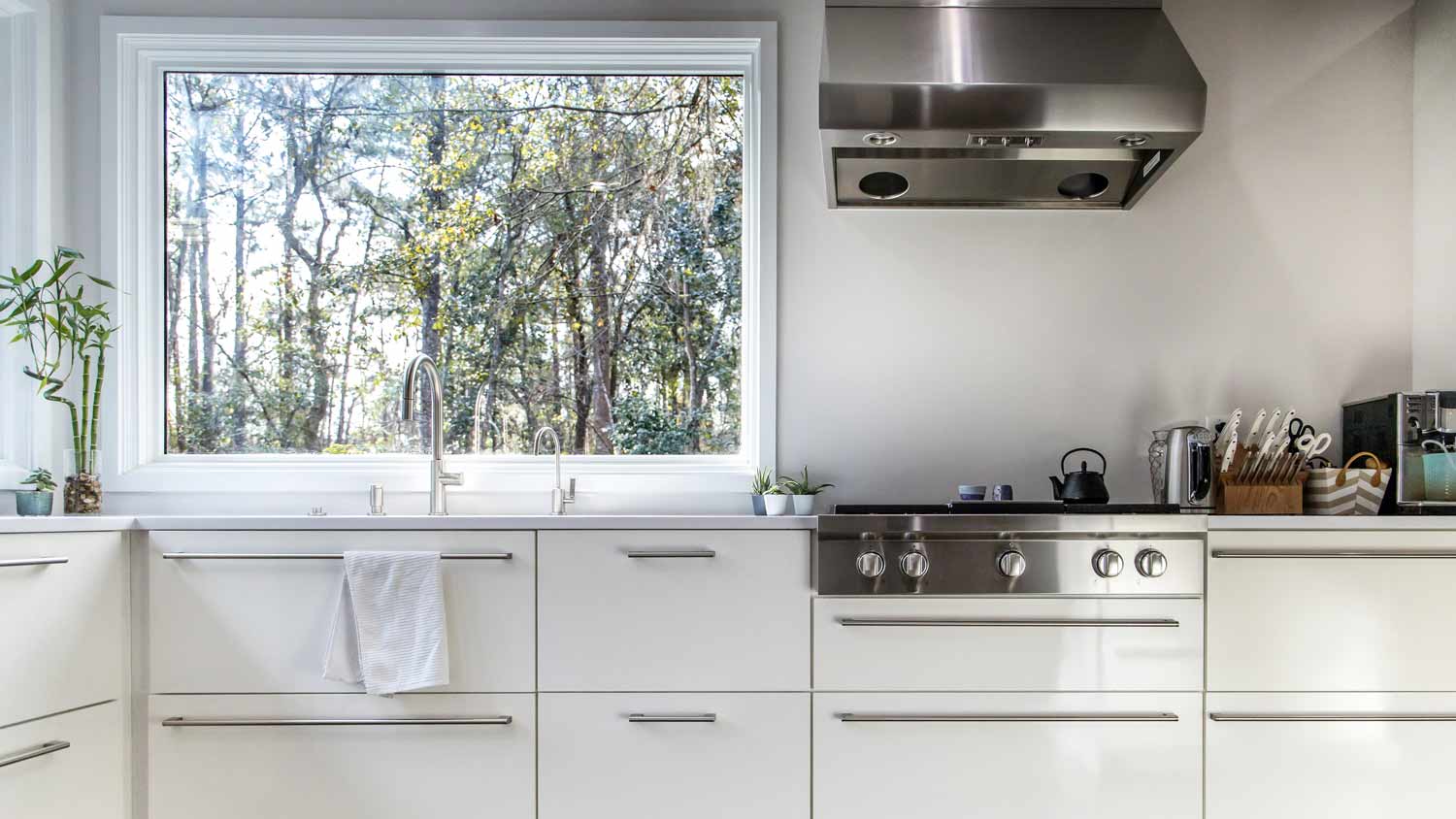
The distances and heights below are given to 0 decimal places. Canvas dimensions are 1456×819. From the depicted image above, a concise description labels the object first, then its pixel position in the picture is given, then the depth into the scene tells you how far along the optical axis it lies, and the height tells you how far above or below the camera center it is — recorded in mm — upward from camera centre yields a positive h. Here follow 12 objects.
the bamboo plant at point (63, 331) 2359 +178
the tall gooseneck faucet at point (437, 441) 2422 -104
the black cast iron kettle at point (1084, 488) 2334 -211
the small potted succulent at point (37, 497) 2297 -238
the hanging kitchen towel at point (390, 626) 2002 -478
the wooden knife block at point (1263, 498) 2330 -231
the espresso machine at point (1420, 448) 2266 -106
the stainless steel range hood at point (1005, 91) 2115 +690
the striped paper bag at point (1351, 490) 2330 -212
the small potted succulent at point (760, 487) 2455 -223
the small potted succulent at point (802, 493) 2424 -233
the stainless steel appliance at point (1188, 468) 2338 -160
